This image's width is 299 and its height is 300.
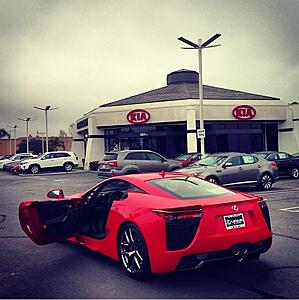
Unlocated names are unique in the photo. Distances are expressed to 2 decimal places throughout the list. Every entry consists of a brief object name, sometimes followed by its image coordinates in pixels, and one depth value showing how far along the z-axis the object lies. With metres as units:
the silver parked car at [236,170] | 15.77
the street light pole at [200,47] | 23.80
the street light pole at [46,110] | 50.56
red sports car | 5.22
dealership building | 36.59
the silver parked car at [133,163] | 20.80
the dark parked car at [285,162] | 21.50
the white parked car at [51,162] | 33.42
